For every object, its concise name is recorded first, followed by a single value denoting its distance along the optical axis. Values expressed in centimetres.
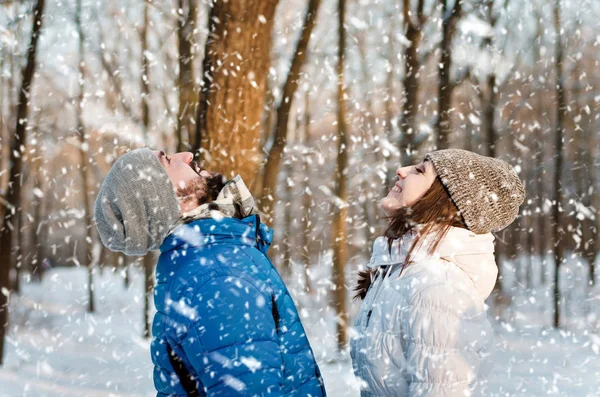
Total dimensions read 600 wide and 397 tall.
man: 168
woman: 181
